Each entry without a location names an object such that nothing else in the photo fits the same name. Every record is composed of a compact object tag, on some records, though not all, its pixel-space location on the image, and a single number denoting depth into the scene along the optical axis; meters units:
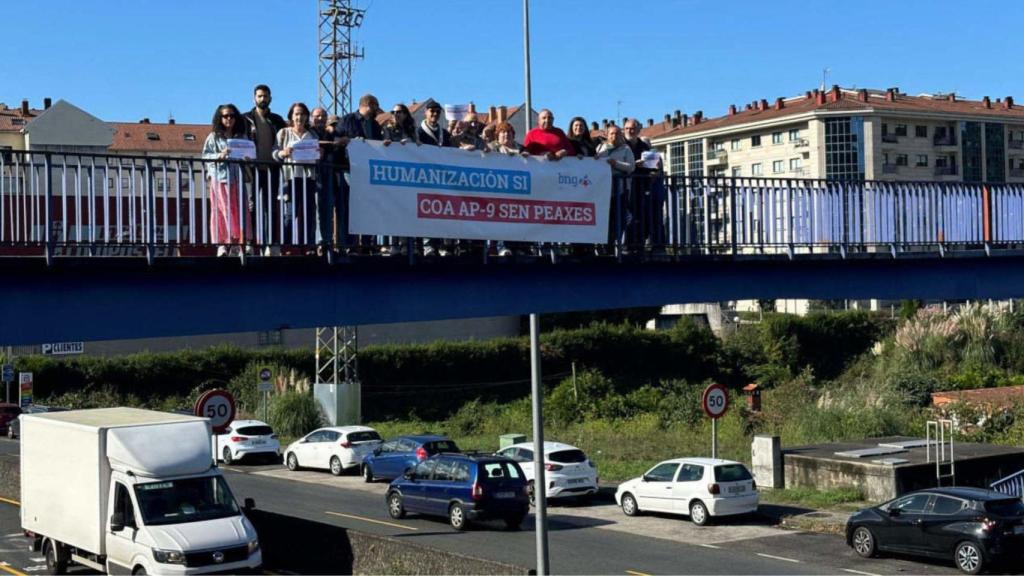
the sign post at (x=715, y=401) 25.38
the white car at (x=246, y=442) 36.28
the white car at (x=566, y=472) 26.94
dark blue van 23.20
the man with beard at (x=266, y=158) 12.76
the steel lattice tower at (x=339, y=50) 37.00
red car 45.00
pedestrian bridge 11.52
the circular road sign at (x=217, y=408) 18.64
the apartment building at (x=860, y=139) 86.25
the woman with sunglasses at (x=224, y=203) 12.55
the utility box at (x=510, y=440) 31.75
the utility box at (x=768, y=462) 27.64
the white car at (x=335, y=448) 33.69
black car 18.80
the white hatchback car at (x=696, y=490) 24.03
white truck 15.58
